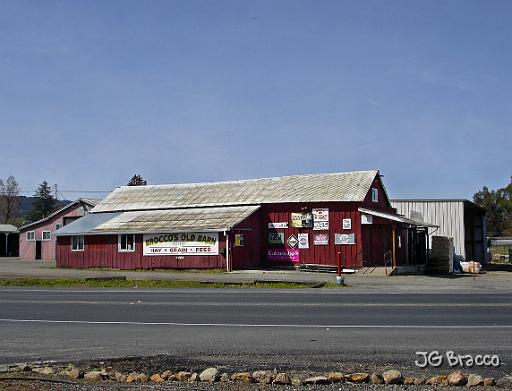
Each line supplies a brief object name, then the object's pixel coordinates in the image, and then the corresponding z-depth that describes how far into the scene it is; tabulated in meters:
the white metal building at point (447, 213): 46.81
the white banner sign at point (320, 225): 38.72
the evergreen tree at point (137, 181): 95.59
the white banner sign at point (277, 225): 39.94
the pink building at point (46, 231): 56.25
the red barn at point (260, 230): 37.94
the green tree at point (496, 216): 115.57
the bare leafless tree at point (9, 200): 114.44
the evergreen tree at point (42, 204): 105.12
